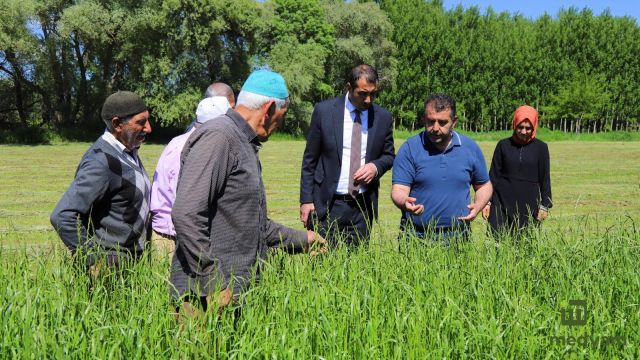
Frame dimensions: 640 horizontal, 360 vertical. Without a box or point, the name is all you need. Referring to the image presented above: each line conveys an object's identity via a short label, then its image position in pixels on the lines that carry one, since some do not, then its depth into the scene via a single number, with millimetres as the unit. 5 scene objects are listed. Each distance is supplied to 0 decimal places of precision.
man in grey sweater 3596
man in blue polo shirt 4820
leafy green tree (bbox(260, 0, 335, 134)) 48475
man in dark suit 5117
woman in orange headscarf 5844
